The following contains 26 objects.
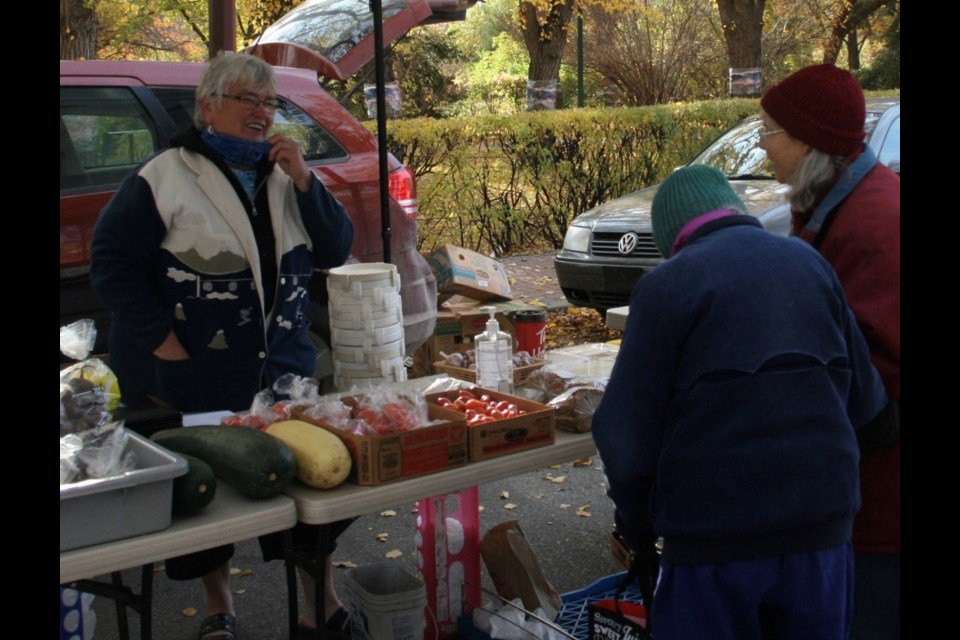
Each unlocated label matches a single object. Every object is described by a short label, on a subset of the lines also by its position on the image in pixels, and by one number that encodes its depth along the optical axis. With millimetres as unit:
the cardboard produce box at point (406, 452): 2582
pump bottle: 3402
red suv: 5105
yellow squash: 2549
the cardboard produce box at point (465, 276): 6500
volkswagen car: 7879
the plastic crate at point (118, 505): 2209
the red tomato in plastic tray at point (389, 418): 2701
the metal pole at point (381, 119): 4754
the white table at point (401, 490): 2523
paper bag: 3707
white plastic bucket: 3295
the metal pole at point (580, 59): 18984
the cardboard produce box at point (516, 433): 2783
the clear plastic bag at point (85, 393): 2480
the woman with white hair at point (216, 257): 3311
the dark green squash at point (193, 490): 2398
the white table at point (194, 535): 2205
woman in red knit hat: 2459
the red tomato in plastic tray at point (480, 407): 2930
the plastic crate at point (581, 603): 3615
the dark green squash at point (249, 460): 2494
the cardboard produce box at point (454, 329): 6301
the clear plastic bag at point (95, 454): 2287
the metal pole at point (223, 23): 6379
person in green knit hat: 2016
